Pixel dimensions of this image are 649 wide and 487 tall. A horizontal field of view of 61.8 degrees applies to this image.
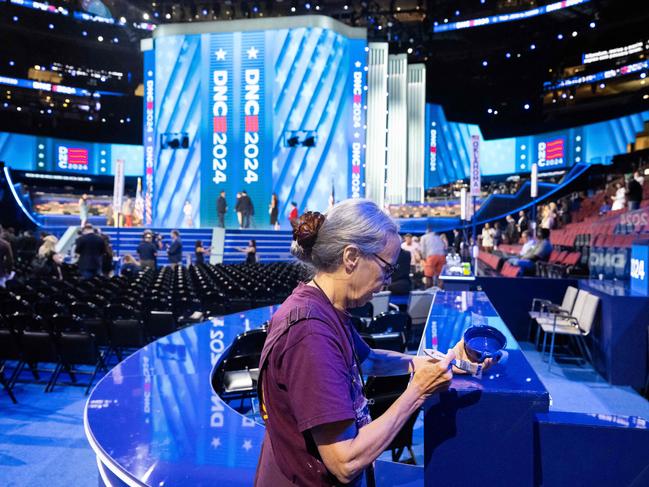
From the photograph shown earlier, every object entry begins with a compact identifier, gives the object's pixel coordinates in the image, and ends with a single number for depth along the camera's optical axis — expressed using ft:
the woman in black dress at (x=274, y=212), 63.36
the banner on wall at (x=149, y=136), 70.74
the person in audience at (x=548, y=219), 57.36
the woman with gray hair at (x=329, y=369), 3.43
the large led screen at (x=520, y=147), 85.71
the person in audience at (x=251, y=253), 49.37
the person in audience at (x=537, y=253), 31.45
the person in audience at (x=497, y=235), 70.81
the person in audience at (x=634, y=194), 39.73
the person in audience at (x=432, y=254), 33.19
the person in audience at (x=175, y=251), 46.01
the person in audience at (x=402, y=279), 28.07
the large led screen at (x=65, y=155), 104.94
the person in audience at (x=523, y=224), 70.09
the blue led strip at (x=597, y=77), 76.79
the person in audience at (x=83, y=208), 61.62
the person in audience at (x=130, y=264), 44.57
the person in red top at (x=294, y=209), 57.91
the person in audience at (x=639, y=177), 52.78
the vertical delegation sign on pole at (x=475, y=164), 27.25
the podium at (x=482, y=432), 4.23
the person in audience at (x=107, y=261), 34.26
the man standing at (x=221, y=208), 62.85
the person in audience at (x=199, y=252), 51.64
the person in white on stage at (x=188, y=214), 67.87
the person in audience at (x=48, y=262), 36.70
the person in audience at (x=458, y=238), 67.34
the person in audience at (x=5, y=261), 23.72
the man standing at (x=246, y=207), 62.39
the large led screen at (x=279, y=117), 66.64
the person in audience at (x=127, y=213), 67.62
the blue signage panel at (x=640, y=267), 17.61
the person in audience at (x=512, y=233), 70.23
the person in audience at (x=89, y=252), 31.99
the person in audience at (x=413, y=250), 45.78
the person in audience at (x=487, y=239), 67.56
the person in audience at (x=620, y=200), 45.02
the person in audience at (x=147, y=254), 43.79
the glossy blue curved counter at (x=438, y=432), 4.17
